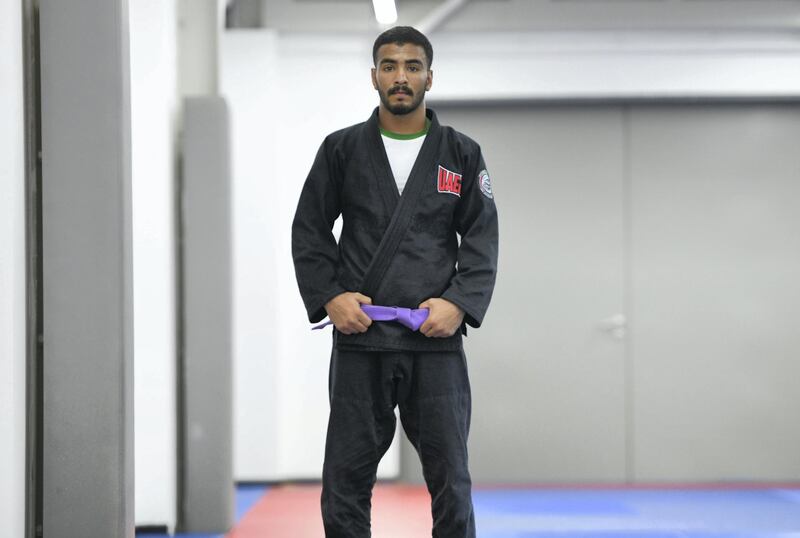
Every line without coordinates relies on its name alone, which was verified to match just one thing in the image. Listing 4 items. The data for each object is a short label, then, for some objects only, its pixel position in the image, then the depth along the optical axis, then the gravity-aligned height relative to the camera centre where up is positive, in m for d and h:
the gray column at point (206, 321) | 8.03 -0.11
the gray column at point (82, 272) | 5.04 +0.06
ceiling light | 9.66 +1.42
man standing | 4.45 +0.03
